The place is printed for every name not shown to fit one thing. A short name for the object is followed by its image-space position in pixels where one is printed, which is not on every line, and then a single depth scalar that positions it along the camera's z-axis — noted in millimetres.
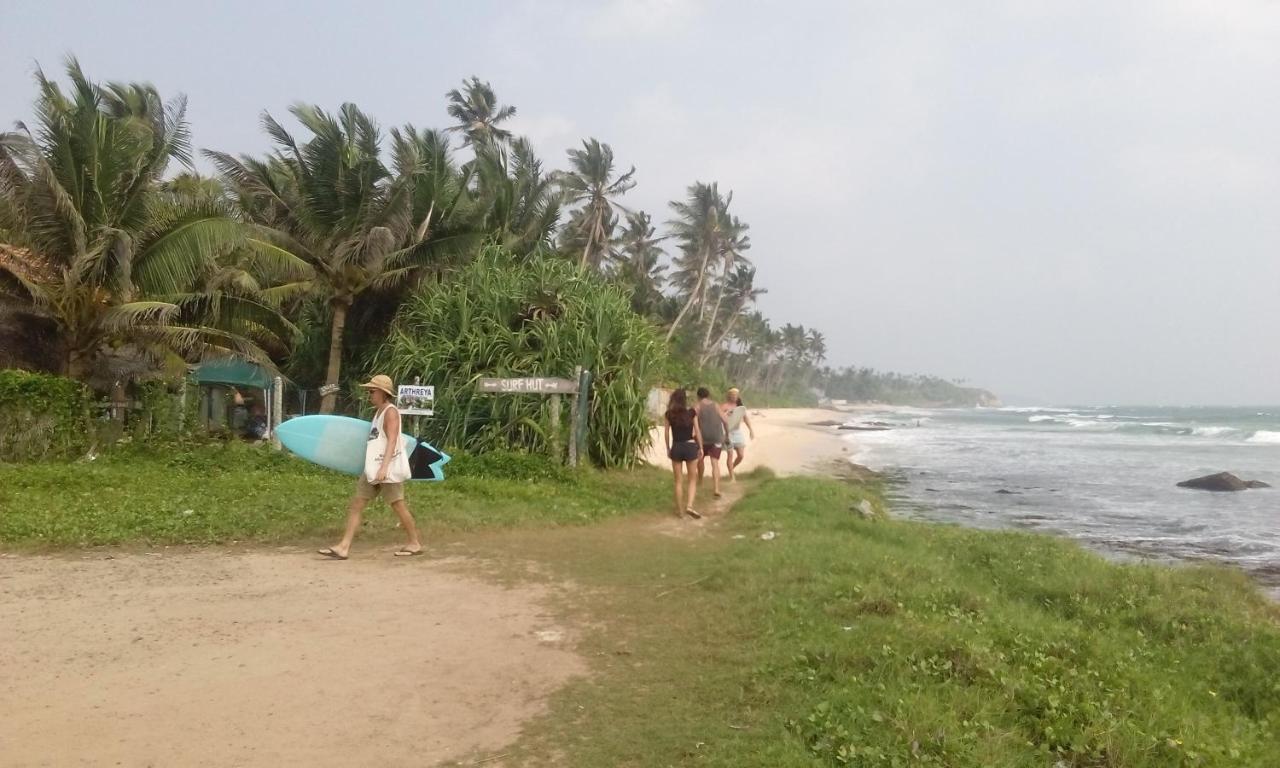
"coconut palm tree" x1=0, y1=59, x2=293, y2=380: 11133
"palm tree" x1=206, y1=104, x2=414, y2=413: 14773
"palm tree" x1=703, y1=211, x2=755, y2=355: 41781
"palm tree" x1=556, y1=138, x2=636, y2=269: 34156
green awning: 16531
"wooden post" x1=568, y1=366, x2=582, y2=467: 11789
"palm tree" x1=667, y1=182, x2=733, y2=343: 41312
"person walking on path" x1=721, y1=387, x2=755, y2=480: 12320
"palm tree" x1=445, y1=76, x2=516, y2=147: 37531
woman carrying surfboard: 6824
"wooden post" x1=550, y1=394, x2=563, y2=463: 11867
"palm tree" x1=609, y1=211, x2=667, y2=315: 38981
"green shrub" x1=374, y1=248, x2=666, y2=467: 12680
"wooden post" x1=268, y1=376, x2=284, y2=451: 13398
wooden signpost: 11742
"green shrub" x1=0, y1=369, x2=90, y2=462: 10469
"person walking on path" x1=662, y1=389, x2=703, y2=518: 9734
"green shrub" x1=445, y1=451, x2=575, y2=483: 11328
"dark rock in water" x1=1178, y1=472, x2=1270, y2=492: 19016
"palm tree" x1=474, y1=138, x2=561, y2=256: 19484
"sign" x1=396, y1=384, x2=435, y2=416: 10188
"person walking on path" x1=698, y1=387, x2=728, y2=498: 10508
